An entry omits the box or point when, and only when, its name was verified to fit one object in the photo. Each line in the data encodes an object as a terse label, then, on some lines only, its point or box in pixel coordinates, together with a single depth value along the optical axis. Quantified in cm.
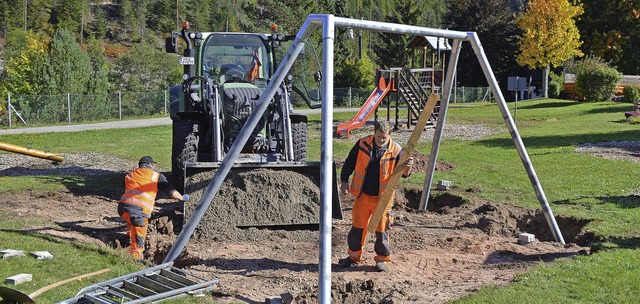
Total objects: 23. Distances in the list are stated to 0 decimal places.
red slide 2280
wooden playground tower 2505
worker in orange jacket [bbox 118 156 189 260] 857
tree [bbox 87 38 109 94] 4088
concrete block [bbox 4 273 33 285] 669
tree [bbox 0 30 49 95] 3806
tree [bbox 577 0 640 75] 4934
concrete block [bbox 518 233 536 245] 914
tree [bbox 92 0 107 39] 8188
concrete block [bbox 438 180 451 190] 1291
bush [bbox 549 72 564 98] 4519
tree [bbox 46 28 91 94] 3756
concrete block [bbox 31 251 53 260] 763
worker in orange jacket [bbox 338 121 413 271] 786
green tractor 971
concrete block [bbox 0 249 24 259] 760
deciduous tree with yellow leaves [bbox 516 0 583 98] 4147
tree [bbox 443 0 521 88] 5284
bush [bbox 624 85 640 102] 3701
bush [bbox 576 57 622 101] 3753
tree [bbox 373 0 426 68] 5391
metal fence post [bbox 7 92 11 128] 2973
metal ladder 630
